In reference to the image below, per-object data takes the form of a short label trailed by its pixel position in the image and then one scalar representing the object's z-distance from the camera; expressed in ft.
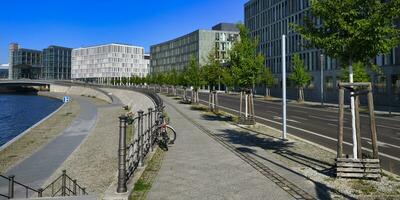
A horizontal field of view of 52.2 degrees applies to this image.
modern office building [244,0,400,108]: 159.94
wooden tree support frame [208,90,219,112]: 116.86
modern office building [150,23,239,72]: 444.96
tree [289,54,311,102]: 198.90
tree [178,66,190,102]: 162.65
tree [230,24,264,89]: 80.69
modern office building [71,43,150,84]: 598.34
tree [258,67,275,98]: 246.06
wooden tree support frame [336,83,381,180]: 30.99
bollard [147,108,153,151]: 45.58
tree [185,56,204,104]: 147.84
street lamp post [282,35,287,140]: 60.35
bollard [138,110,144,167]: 36.45
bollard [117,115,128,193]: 26.22
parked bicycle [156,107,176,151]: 47.52
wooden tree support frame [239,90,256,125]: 77.87
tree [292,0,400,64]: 33.09
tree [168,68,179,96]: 246.74
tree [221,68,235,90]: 107.17
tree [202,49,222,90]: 123.03
